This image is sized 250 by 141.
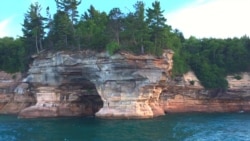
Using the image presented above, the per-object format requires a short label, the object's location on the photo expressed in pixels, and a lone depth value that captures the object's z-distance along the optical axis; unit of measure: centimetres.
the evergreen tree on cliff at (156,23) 5422
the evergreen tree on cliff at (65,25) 5675
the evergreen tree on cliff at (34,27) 6066
